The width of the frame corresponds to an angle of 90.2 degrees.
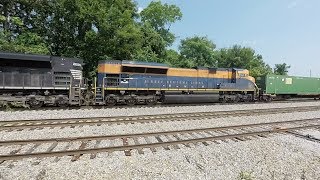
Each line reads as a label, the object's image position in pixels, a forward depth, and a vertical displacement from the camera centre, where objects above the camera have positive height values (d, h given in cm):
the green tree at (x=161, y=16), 2396 +1102
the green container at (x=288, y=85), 1467 +58
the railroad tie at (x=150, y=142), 434 -163
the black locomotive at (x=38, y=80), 830 +35
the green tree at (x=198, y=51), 2917 +716
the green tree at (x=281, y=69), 3740 +515
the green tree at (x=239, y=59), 3407 +688
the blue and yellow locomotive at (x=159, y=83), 1001 +44
